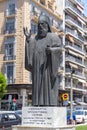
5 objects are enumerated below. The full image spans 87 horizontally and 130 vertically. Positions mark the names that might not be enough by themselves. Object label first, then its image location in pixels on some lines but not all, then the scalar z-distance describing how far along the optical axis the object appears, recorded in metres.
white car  21.76
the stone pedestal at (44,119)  5.40
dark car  11.82
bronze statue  5.67
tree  25.85
